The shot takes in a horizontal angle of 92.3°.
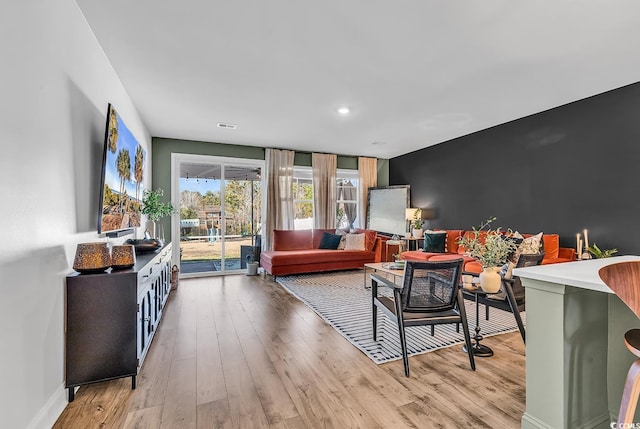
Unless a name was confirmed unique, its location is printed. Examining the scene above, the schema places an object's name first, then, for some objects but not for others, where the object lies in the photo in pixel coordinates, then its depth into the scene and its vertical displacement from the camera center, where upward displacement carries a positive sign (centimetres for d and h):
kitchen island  147 -70
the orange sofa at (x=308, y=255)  557 -83
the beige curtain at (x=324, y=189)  698 +50
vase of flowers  253 -39
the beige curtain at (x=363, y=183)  755 +68
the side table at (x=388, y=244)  612 -67
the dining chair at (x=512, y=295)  231 -70
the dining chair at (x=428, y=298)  229 -68
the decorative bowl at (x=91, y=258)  201 -31
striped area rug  272 -121
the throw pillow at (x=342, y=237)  635 -55
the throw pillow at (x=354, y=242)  632 -64
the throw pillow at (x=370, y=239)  639 -59
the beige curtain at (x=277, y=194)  641 +37
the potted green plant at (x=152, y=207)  415 +6
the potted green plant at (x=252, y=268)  604 -112
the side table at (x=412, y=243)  656 -70
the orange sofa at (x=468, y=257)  403 -63
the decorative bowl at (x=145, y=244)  319 -35
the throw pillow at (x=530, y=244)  377 -44
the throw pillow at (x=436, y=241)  566 -57
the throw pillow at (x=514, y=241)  365 -42
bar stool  102 -28
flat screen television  240 +29
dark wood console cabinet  194 -75
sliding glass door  593 -1
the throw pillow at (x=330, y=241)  631 -62
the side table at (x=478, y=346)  256 -118
